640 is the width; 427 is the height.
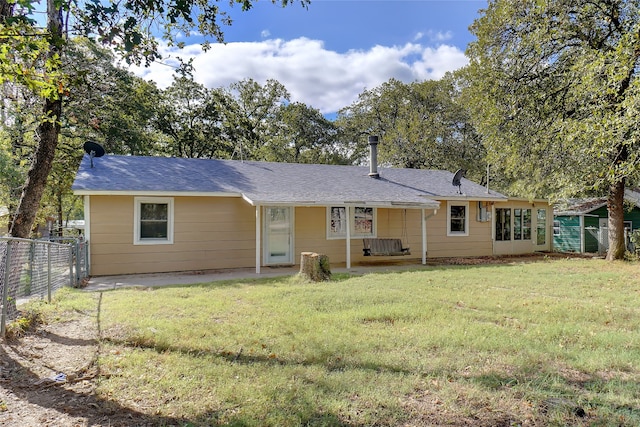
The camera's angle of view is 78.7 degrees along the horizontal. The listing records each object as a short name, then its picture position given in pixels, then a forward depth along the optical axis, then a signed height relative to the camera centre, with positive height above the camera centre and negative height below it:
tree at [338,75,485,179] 23.89 +6.92
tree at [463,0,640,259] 11.16 +4.34
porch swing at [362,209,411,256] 11.98 -0.63
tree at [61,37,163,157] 15.15 +4.27
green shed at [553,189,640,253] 17.62 +0.23
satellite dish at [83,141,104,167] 11.08 +2.19
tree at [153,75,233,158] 23.06 +6.37
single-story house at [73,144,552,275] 9.97 +0.36
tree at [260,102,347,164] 26.08 +6.36
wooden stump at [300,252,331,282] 8.73 -0.92
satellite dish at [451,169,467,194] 14.56 +1.78
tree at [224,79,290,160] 25.19 +7.90
